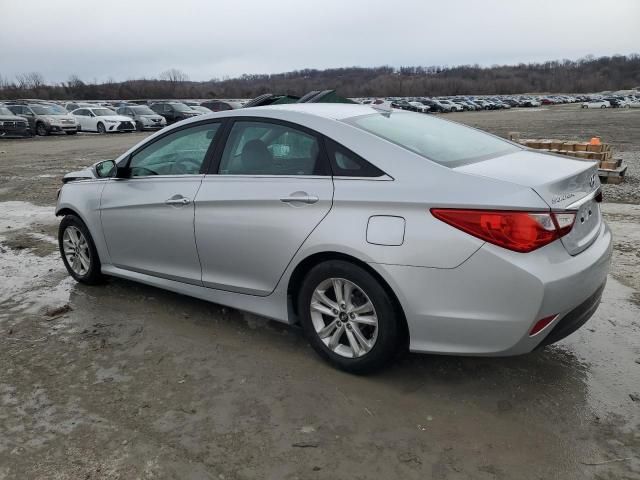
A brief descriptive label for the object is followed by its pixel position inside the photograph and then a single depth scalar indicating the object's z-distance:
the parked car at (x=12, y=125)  24.92
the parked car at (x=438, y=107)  60.47
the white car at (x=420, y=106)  54.23
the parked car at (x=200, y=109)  31.34
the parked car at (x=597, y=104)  64.08
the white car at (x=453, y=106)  62.44
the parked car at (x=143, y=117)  29.75
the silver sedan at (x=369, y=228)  2.79
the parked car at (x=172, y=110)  31.89
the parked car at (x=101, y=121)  28.59
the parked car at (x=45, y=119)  27.61
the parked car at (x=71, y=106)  35.22
